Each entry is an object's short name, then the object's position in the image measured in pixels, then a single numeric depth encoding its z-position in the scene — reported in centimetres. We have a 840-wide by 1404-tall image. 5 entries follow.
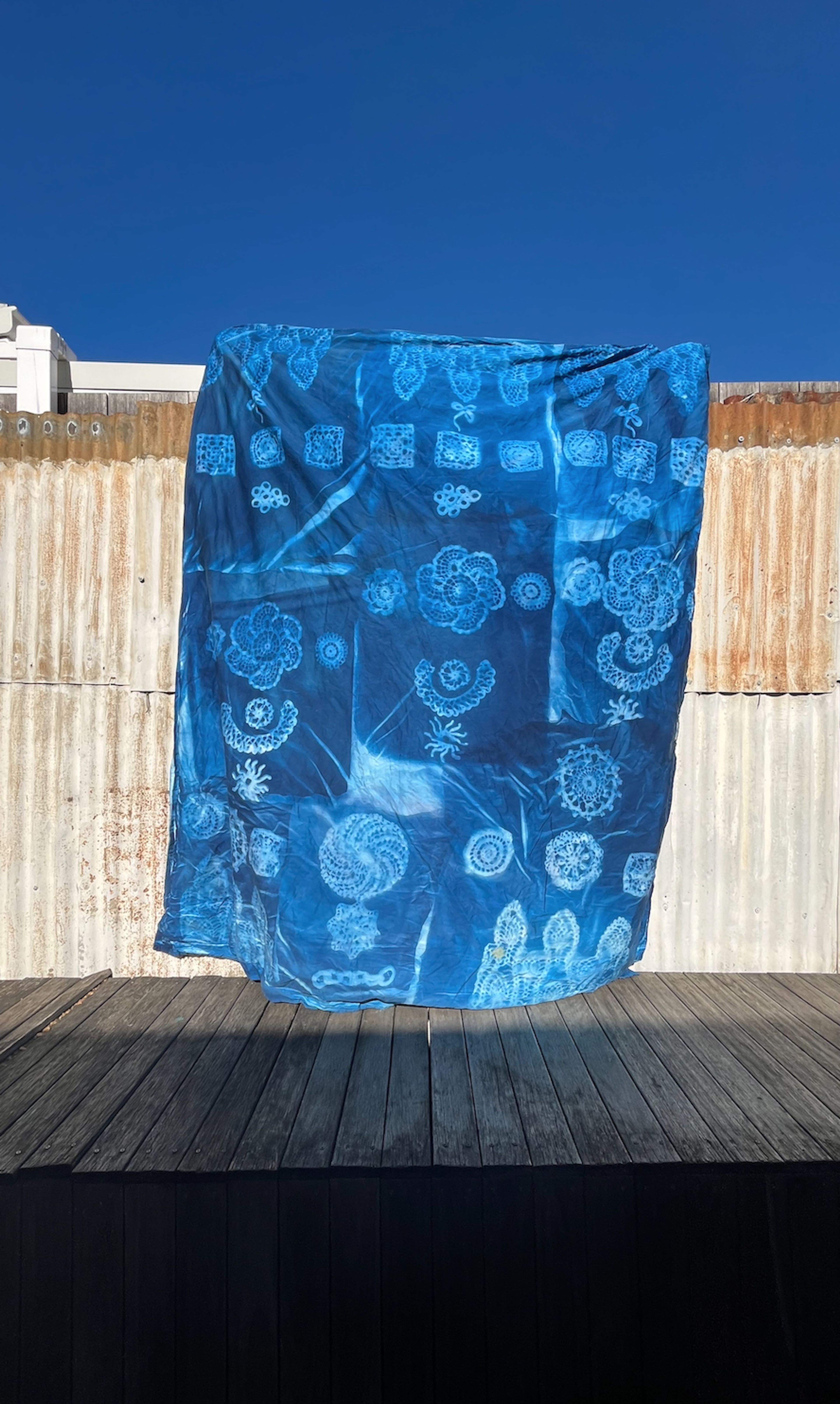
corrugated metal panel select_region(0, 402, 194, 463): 277
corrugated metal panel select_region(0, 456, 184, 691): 278
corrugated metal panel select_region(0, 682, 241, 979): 279
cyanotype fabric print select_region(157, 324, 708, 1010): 233
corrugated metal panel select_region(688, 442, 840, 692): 279
